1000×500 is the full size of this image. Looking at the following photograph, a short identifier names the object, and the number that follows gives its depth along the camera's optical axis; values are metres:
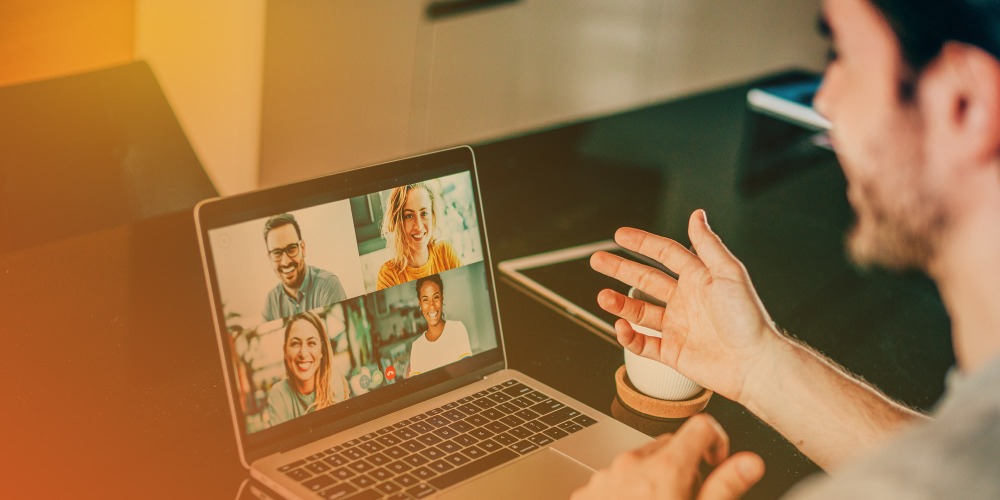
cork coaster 1.09
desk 0.95
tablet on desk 1.33
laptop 0.91
